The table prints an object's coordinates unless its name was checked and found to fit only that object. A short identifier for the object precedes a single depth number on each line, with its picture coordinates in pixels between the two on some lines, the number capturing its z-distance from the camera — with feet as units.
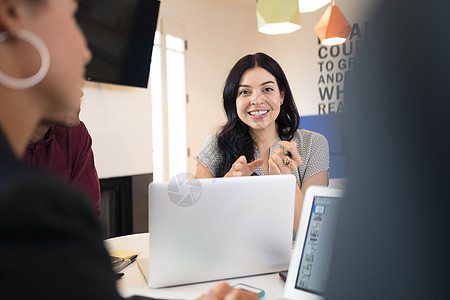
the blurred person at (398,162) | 0.62
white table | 3.11
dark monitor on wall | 9.21
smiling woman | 6.49
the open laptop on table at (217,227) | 3.17
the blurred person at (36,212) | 0.87
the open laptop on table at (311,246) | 2.79
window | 13.05
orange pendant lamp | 8.13
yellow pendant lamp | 6.25
